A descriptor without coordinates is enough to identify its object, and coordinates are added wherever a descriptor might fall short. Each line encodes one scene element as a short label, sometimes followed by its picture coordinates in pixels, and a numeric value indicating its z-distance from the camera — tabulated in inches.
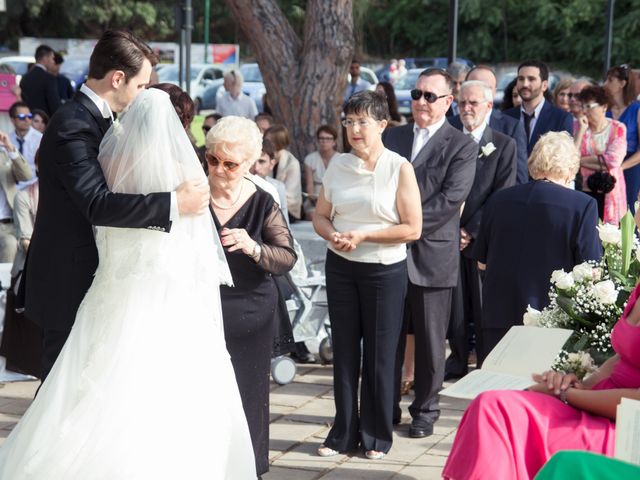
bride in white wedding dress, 164.9
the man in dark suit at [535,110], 319.0
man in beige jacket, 332.8
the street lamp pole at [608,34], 708.7
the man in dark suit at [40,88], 568.4
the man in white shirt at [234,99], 655.8
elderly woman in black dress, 185.9
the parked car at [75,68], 1114.7
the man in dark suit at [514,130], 291.1
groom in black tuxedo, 167.3
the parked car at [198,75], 1194.6
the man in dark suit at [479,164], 271.9
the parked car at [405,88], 1053.7
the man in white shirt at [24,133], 436.5
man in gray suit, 238.2
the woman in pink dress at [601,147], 344.8
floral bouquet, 171.9
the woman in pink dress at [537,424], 148.6
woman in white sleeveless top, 215.3
